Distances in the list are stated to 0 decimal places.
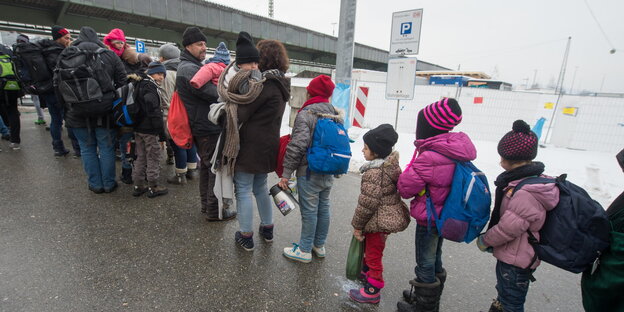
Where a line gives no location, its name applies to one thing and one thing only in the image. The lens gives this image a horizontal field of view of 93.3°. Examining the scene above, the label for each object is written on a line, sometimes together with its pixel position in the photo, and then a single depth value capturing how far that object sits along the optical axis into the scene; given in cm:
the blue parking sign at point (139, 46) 1160
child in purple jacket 190
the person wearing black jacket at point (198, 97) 301
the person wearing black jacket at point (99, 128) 360
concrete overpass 2005
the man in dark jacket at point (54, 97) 462
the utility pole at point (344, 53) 681
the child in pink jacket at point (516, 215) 169
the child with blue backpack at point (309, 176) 241
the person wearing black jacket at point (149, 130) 364
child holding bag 210
